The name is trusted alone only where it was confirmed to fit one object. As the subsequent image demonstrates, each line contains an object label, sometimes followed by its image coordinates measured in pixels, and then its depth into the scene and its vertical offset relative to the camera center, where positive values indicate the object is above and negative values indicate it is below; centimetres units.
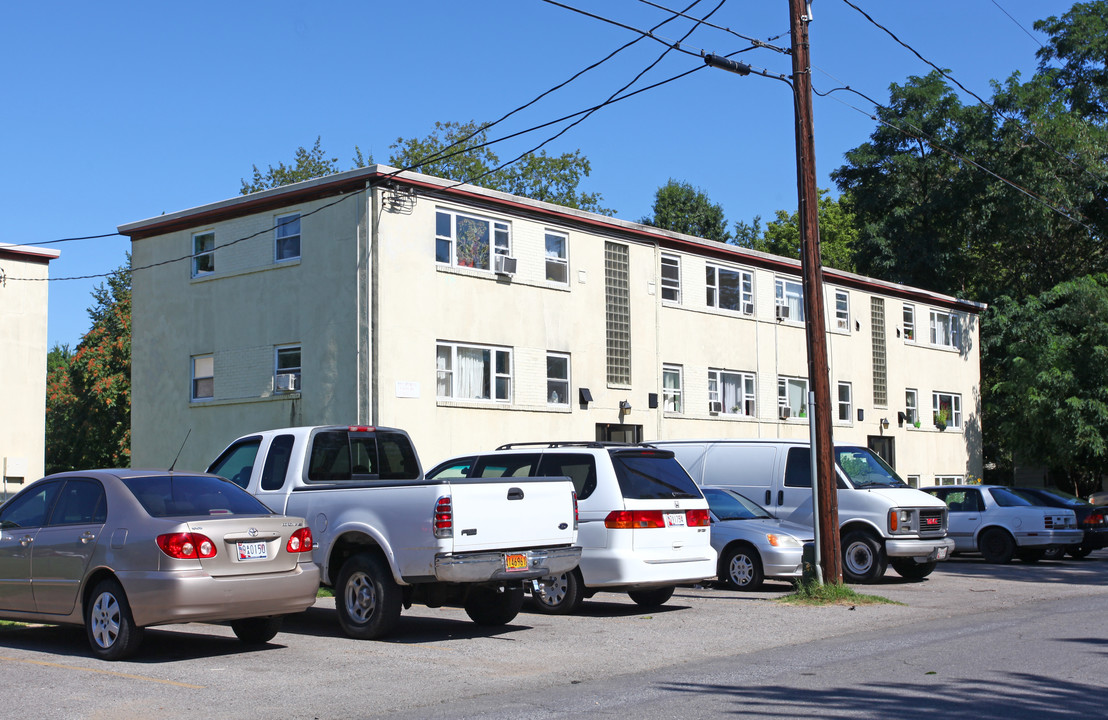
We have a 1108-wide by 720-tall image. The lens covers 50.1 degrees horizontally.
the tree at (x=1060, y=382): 3619 +269
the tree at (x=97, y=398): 4688 +337
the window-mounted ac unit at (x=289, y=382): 2494 +202
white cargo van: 1786 -42
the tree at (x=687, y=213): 6241 +1369
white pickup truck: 1056 -51
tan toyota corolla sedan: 947 -64
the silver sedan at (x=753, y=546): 1653 -104
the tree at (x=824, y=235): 6072 +1264
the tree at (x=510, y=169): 5153 +1372
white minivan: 1290 -53
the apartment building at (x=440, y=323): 2417 +349
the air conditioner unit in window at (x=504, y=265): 2623 +466
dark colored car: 2341 -96
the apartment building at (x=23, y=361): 3584 +370
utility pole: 1534 +228
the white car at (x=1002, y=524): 2211 -106
